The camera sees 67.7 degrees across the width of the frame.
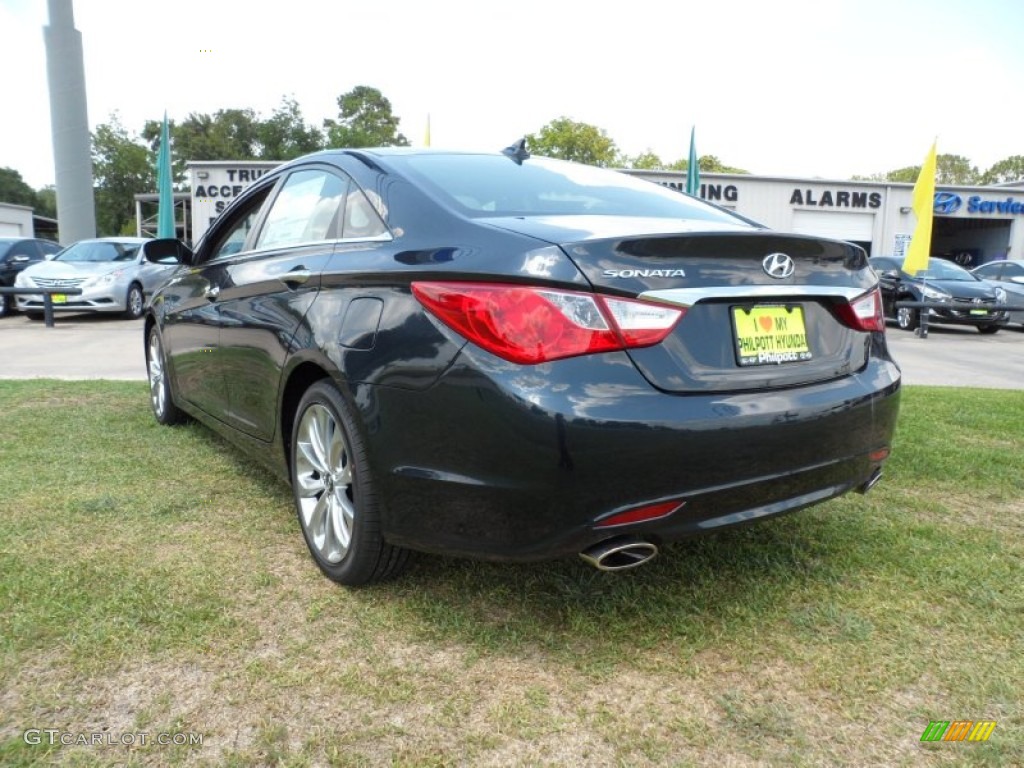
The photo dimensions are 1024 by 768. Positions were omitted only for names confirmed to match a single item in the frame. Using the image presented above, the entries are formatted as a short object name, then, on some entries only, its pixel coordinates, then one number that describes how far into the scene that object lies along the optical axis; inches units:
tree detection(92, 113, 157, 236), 2256.4
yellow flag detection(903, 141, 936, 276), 516.1
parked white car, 500.7
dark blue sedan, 77.3
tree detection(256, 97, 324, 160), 2145.7
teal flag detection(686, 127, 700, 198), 661.3
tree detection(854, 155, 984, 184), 3016.7
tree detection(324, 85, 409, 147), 2415.1
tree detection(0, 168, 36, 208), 3041.3
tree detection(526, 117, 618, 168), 2244.1
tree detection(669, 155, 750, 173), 2511.1
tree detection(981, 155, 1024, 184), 3046.3
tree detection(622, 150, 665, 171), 2551.7
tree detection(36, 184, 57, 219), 3299.2
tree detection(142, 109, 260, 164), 2149.4
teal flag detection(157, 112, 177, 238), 584.5
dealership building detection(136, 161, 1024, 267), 991.6
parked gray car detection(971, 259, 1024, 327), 583.8
